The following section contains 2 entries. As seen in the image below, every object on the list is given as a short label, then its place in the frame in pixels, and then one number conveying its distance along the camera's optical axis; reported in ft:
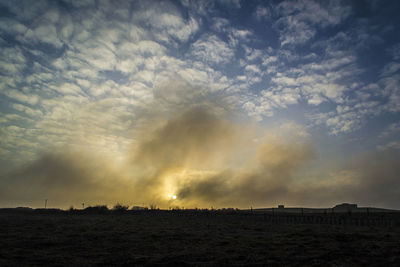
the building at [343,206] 550.16
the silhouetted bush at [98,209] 267.59
